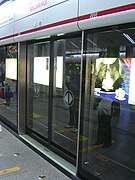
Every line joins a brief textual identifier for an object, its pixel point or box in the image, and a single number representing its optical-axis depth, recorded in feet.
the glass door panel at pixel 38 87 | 13.85
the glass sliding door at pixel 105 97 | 8.52
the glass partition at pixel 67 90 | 11.61
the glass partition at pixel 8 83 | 16.78
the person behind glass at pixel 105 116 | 10.00
